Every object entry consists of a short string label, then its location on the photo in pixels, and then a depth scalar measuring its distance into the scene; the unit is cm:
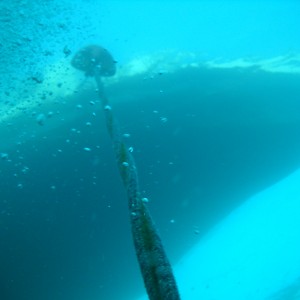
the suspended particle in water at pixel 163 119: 1409
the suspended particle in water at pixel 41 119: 1310
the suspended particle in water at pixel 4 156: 1380
